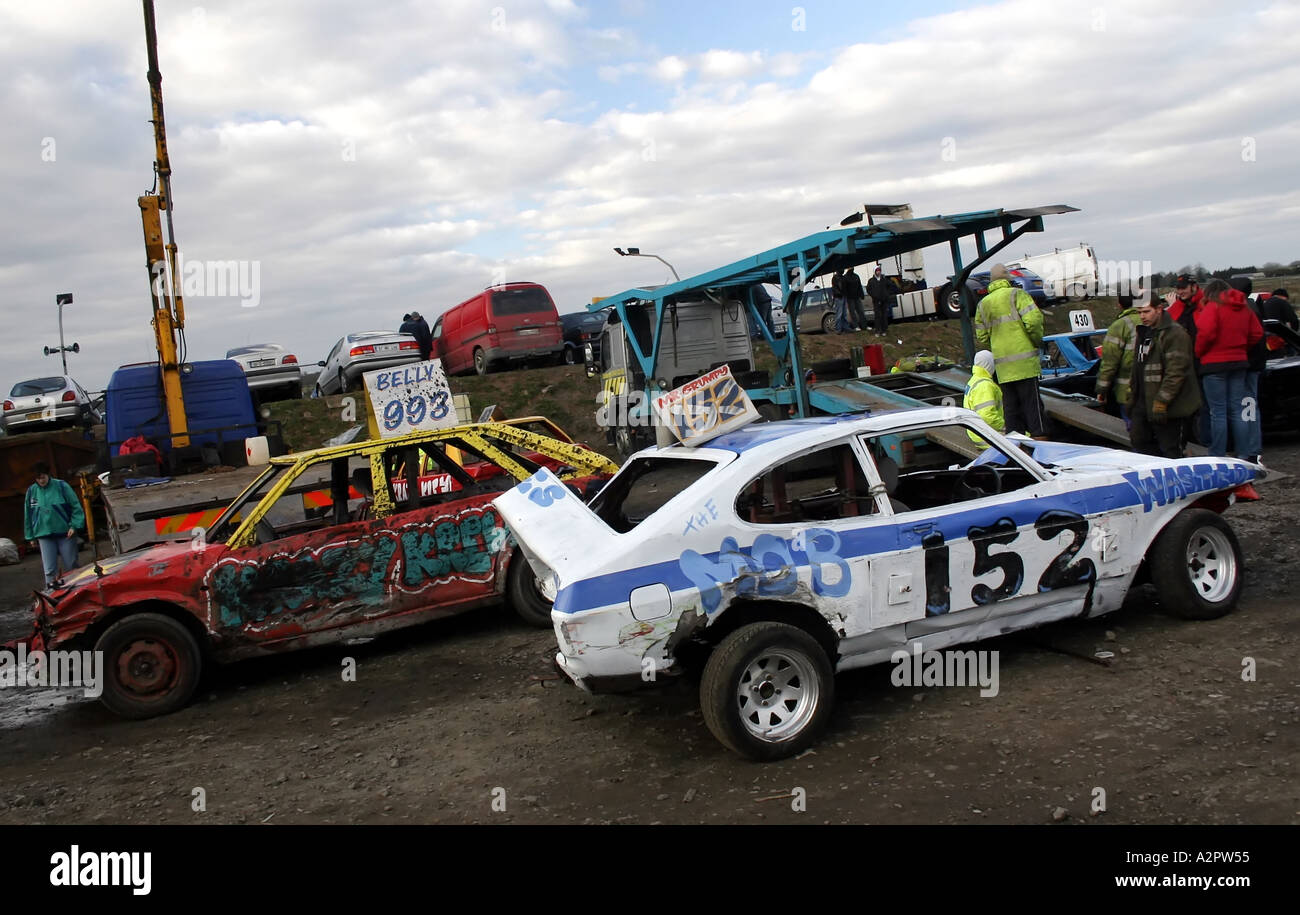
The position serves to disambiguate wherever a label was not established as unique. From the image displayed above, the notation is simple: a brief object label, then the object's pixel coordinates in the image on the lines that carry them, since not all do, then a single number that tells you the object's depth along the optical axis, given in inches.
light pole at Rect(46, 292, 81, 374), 988.6
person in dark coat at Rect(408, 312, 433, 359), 874.8
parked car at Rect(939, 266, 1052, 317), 932.6
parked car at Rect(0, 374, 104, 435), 759.7
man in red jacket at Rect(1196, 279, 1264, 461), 331.6
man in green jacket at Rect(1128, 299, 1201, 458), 308.0
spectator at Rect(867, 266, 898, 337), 832.3
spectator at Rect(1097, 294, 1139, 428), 345.1
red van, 753.0
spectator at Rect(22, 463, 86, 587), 387.9
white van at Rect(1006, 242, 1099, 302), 1028.5
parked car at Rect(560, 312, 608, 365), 890.1
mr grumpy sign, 201.0
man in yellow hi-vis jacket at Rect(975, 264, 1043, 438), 356.2
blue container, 538.3
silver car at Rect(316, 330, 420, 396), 762.8
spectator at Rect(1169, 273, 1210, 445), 362.9
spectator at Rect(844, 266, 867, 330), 820.0
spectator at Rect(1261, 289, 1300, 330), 465.1
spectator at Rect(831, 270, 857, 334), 882.1
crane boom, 515.8
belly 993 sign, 280.7
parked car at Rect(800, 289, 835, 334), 943.0
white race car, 166.1
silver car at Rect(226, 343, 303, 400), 767.1
